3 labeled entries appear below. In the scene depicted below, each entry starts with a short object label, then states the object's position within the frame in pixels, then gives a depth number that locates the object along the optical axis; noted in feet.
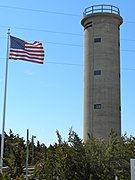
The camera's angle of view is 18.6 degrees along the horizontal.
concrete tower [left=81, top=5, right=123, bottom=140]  148.56
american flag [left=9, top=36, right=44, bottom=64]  85.46
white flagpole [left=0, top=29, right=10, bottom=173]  84.14
